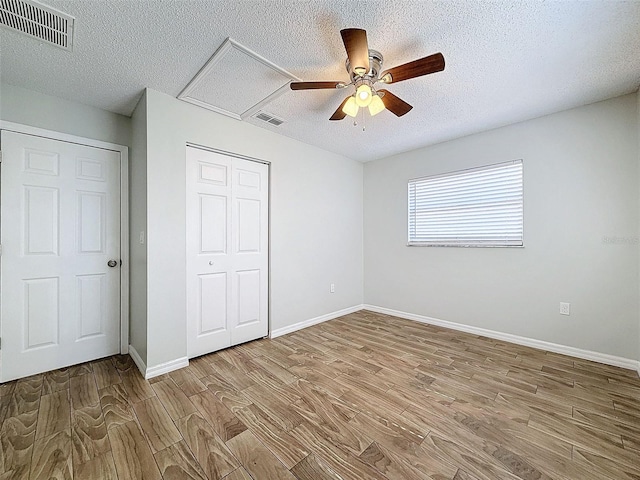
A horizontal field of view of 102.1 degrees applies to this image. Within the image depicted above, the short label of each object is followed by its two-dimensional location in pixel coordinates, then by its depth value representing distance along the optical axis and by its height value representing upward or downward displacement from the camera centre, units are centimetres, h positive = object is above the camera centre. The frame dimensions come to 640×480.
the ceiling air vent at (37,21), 144 +127
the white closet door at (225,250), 260 -14
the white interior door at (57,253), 216 -16
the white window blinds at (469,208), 300 +40
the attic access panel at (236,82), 187 +130
